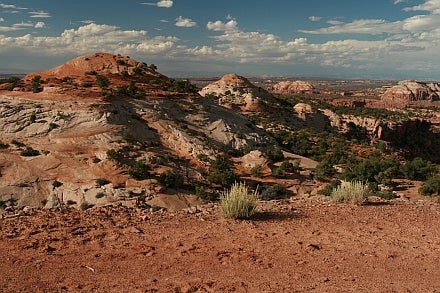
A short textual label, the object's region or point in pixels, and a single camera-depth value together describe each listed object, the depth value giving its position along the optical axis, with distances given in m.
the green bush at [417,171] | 31.12
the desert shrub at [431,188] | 22.33
